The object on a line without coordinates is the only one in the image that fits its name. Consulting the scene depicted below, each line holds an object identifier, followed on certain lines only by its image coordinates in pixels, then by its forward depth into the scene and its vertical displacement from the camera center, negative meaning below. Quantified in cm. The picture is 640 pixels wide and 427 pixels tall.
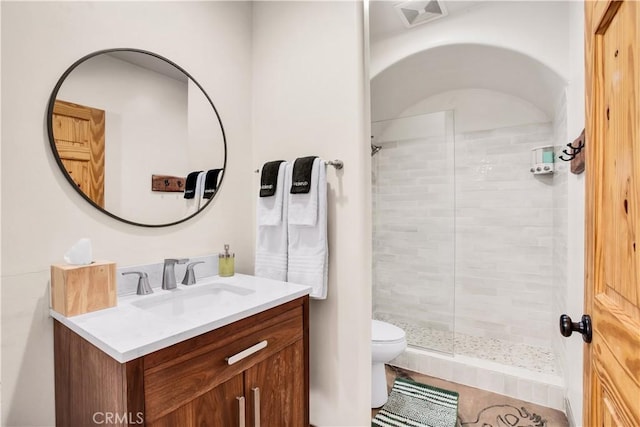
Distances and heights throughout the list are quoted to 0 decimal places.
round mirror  115 +33
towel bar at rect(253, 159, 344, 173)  146 +23
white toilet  180 -85
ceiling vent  186 +126
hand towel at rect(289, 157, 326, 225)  144 +7
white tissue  104 -14
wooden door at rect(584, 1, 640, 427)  54 -1
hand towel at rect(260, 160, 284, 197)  155 +17
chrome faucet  134 -27
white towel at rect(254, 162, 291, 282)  155 -10
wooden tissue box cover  99 -25
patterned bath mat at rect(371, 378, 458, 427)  167 -115
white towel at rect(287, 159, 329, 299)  144 -11
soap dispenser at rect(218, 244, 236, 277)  157 -26
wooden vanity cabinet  80 -51
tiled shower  235 -25
